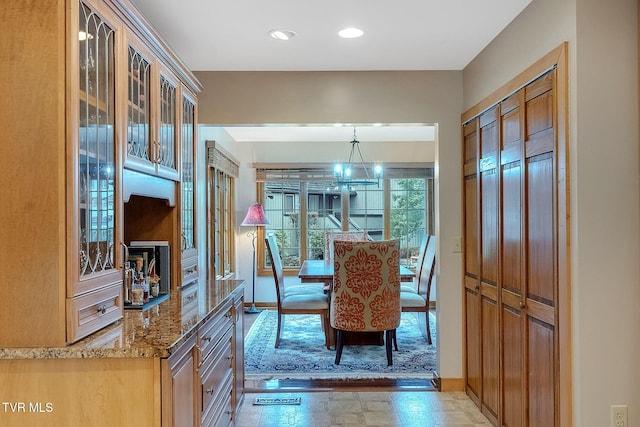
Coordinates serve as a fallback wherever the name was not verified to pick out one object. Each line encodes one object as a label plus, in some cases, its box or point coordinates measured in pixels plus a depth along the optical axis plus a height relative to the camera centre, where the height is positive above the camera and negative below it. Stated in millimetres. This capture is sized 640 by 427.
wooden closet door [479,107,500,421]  2711 -251
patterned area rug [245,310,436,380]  3740 -1261
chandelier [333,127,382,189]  4992 +625
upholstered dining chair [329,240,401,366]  3736 -546
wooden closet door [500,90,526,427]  2379 -234
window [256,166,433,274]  6664 +127
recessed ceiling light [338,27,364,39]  2600 +1114
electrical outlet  1894 -831
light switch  3348 -175
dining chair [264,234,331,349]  4430 -807
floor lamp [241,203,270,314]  5973 +38
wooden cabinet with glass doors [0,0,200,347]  1467 +155
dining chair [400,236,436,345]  4539 -789
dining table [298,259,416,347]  4211 -554
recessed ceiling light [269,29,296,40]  2629 +1117
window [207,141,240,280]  4480 +133
